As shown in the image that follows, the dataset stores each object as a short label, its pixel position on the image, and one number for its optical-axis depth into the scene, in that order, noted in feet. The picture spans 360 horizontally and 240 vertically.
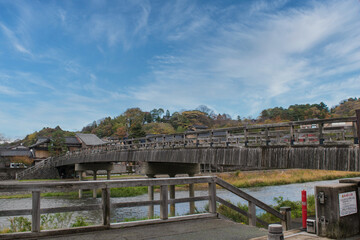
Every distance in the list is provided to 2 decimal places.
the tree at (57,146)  218.79
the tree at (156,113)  442.18
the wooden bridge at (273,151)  33.78
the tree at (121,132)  299.79
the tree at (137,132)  231.50
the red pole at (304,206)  24.38
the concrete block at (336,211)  19.59
